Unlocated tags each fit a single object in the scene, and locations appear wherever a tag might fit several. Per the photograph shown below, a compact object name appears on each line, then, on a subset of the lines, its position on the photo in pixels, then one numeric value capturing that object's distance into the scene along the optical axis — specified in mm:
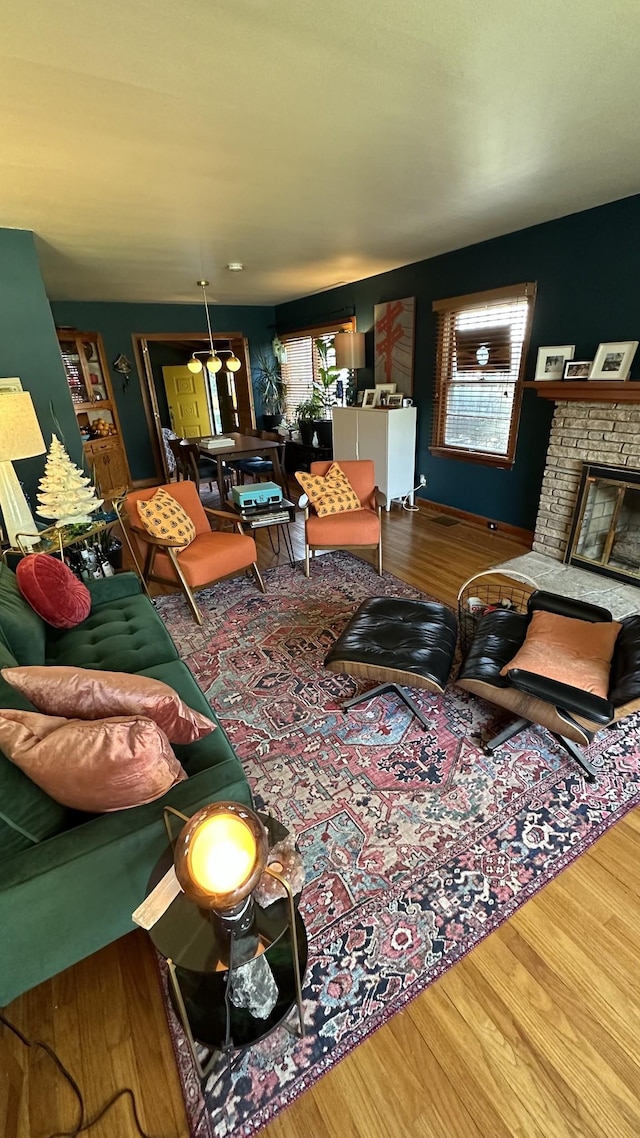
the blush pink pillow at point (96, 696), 1232
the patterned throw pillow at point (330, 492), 3611
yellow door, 8031
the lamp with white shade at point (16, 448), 2559
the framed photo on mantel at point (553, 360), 3580
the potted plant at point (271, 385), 7539
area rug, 1166
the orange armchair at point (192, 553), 2998
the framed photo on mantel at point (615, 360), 3189
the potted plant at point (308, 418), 6273
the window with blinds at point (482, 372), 4016
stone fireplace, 3160
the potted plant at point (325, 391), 6141
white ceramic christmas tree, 3072
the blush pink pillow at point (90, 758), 1035
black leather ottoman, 1948
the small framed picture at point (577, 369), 3424
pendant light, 5203
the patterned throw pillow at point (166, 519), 2965
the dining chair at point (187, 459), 5207
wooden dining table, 4664
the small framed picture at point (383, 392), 5336
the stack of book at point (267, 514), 3537
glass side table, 966
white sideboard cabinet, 4980
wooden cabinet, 6035
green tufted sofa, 1012
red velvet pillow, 2012
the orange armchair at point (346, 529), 3451
